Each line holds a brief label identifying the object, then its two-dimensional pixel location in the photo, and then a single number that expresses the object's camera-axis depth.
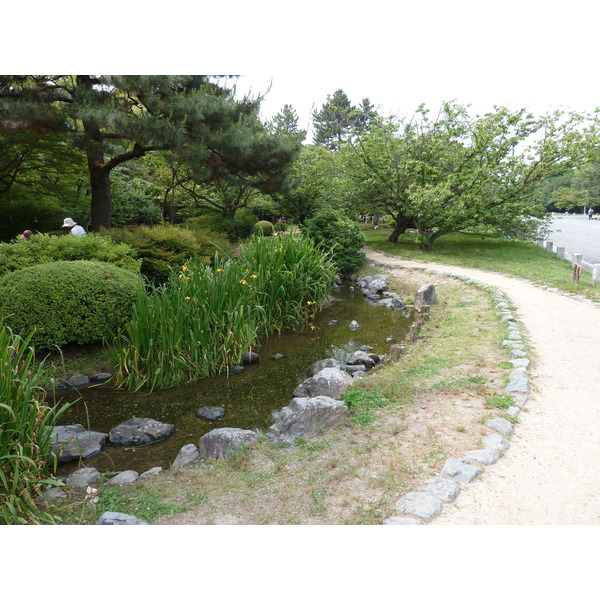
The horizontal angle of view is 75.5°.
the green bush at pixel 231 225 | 12.17
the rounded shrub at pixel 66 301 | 3.84
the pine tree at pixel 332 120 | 30.36
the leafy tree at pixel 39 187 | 7.88
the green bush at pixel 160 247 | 6.14
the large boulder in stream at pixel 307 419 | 2.73
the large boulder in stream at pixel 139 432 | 2.91
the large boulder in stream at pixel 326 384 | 3.30
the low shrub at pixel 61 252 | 4.52
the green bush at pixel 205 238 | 7.45
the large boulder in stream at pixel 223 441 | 2.58
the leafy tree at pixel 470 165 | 9.74
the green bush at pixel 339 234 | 8.95
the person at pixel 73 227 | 6.55
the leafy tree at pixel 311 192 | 11.23
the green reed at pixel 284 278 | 5.20
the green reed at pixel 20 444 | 1.88
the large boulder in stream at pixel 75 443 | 2.68
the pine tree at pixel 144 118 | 5.43
